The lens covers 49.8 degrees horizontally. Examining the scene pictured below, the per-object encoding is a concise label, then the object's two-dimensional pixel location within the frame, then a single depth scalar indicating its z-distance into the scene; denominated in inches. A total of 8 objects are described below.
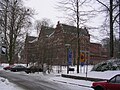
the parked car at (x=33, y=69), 921.5
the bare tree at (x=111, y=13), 708.1
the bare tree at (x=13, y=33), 1175.0
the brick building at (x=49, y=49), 915.9
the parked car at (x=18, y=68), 1111.0
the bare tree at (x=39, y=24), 1577.0
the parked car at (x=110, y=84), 296.2
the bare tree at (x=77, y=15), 785.3
